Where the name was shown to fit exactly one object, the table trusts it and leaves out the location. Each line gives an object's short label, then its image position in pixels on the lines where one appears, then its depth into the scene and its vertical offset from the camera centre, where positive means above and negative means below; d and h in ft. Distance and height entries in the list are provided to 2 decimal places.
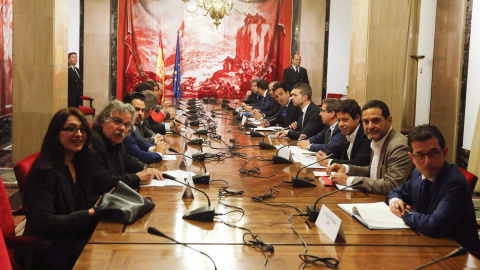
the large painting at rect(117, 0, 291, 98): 43.50 +2.13
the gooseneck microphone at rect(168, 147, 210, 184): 11.11 -2.01
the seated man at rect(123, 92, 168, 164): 13.70 -1.86
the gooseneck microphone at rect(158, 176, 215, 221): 8.61 -2.09
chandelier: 33.58 +3.83
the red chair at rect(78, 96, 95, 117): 31.35 -2.23
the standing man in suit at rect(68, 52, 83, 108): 33.09 -0.77
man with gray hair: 10.88 -1.56
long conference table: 6.91 -2.19
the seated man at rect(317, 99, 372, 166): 13.50 -1.34
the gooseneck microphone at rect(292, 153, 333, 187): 10.97 -2.00
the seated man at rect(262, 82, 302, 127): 23.72 -1.45
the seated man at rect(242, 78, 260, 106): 36.48 -1.31
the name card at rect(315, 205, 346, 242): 7.64 -2.01
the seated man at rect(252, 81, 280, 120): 27.16 -1.77
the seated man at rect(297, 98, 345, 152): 16.53 -1.56
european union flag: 40.65 -0.41
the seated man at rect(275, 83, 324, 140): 20.20 -1.33
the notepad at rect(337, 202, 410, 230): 8.52 -2.09
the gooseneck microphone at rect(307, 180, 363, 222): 8.66 -2.02
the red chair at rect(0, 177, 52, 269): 7.88 -2.39
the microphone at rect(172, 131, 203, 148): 16.19 -1.91
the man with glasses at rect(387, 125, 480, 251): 8.16 -1.72
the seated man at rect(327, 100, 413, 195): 10.80 -1.59
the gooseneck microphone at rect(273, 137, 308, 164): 13.50 -1.95
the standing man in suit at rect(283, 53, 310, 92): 37.32 +0.07
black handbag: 8.43 -1.99
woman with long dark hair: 8.32 -1.86
